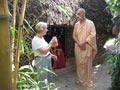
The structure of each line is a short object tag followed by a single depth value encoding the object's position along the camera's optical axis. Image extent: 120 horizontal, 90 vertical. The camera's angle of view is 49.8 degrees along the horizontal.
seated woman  3.69
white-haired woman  2.00
